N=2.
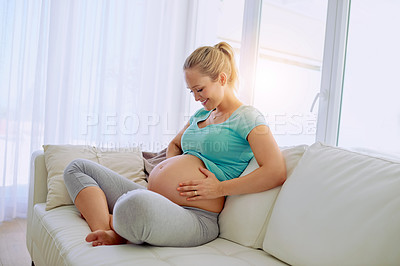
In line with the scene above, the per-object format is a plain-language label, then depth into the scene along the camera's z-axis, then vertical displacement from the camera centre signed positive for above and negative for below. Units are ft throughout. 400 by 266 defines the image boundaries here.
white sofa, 2.93 -0.95
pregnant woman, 3.44 -0.72
